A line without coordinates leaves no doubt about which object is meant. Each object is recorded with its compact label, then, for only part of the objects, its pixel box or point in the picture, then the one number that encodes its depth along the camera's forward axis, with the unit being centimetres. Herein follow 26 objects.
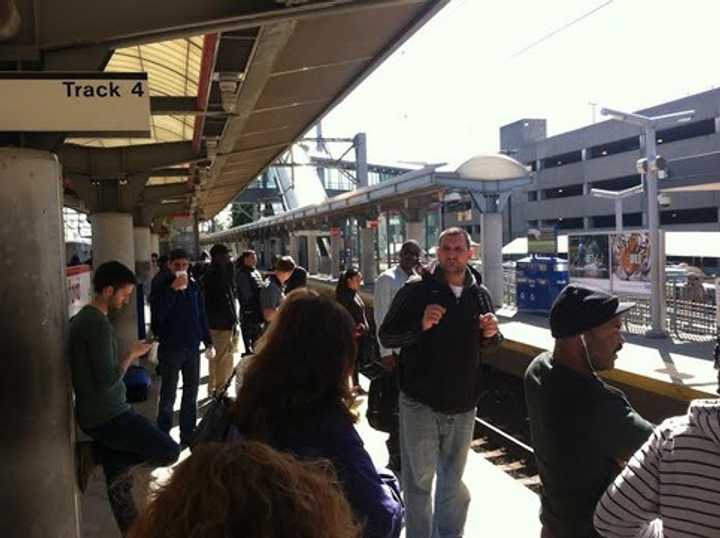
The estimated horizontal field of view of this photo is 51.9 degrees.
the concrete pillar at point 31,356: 338
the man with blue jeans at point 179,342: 616
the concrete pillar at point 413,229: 2359
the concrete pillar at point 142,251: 1812
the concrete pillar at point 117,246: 1131
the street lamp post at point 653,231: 1173
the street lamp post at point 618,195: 2414
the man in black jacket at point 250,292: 776
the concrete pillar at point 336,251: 3409
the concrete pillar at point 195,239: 2830
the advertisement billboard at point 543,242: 1802
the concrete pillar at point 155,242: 2935
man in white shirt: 594
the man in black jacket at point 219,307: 784
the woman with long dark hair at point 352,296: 778
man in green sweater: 369
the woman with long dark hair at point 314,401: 184
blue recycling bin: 1540
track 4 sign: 343
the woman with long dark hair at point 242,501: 94
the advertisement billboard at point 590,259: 1382
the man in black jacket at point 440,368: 374
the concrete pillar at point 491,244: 1689
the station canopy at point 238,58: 382
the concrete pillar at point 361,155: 4056
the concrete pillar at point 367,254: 2822
